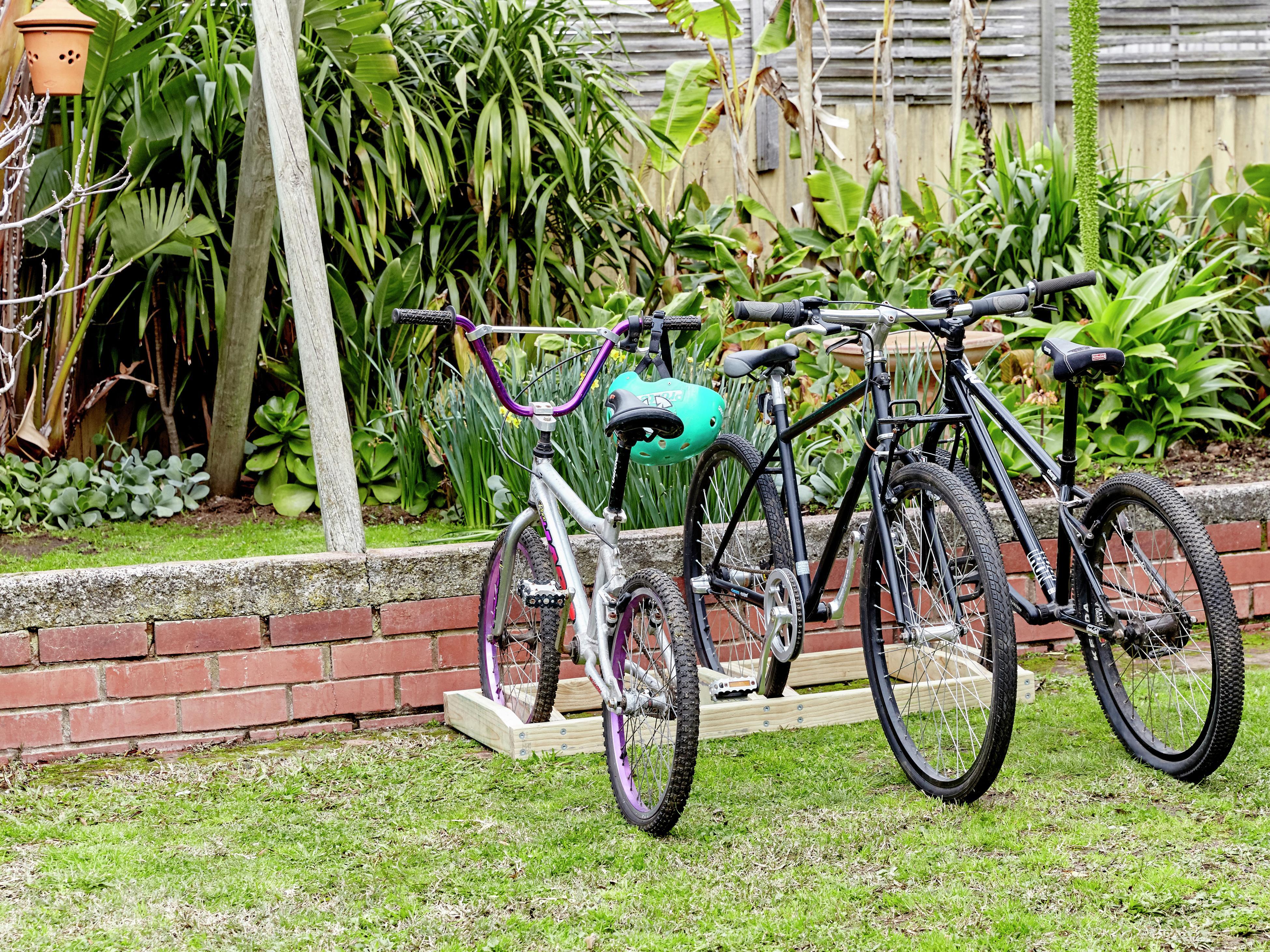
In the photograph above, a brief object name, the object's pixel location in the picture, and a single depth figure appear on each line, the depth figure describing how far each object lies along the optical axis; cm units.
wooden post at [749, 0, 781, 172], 739
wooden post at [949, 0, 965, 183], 707
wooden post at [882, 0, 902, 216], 709
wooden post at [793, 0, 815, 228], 693
